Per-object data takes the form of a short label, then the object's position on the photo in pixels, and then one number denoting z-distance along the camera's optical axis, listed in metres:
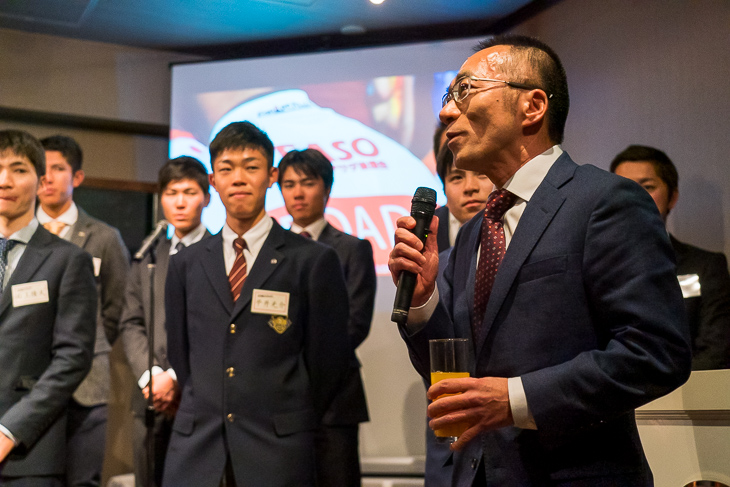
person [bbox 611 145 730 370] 3.01
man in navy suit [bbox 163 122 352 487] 2.21
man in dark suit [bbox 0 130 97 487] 2.42
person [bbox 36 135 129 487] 3.34
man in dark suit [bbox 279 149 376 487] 2.71
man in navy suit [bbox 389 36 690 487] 1.21
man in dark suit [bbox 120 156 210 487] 3.29
